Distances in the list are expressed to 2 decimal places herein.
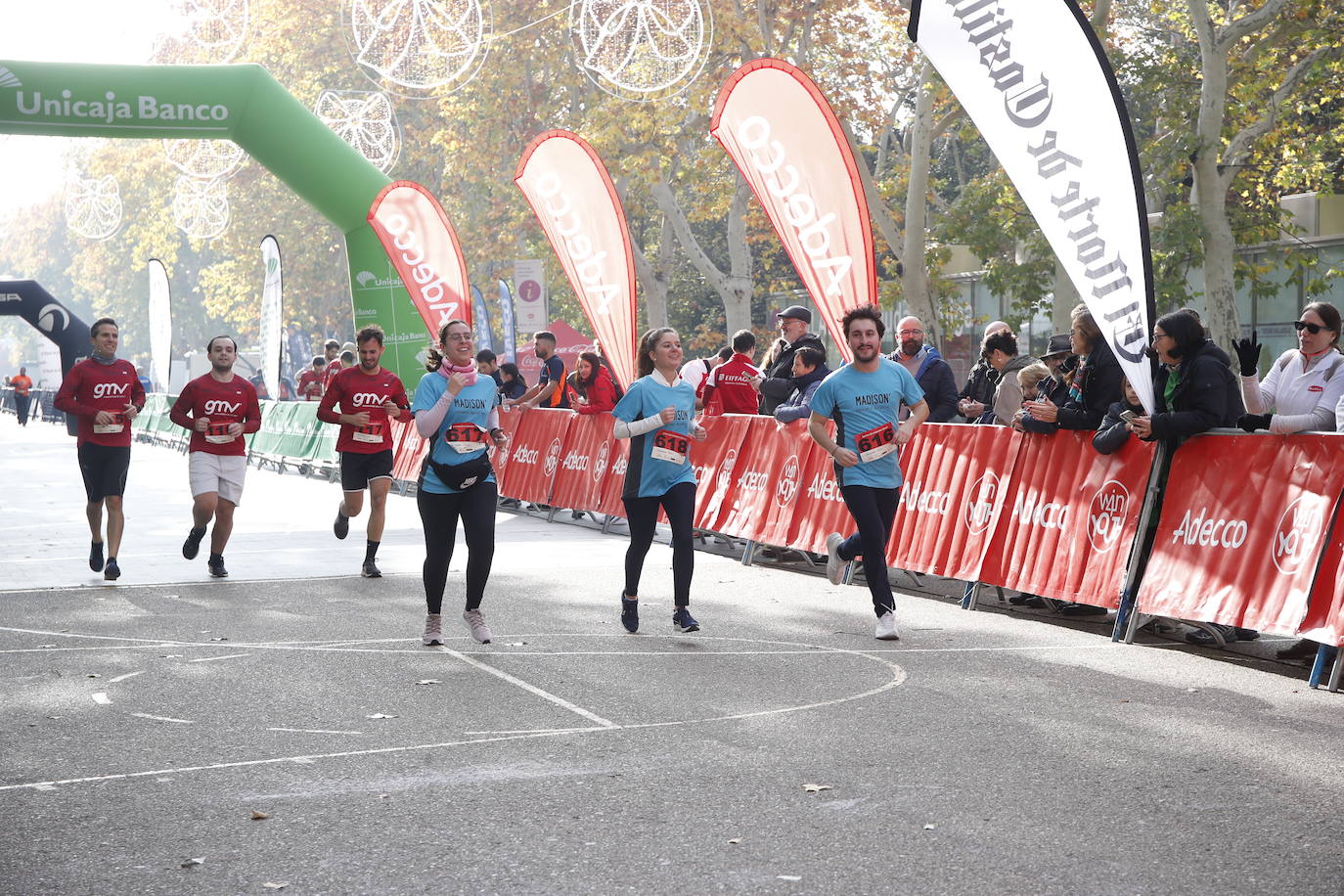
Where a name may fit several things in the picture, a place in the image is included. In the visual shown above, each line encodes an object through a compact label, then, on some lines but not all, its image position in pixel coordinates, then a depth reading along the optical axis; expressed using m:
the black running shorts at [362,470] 12.95
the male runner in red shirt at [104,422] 12.40
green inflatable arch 20.12
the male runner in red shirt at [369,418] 12.56
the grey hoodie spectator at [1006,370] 11.50
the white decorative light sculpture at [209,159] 35.49
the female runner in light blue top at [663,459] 9.66
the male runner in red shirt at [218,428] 12.30
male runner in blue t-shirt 9.44
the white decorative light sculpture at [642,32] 18.73
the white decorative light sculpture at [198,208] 51.31
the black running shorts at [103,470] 12.45
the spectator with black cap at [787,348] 13.11
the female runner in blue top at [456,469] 9.16
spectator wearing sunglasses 9.21
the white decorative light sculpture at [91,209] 31.84
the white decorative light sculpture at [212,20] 17.83
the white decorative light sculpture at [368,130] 27.66
